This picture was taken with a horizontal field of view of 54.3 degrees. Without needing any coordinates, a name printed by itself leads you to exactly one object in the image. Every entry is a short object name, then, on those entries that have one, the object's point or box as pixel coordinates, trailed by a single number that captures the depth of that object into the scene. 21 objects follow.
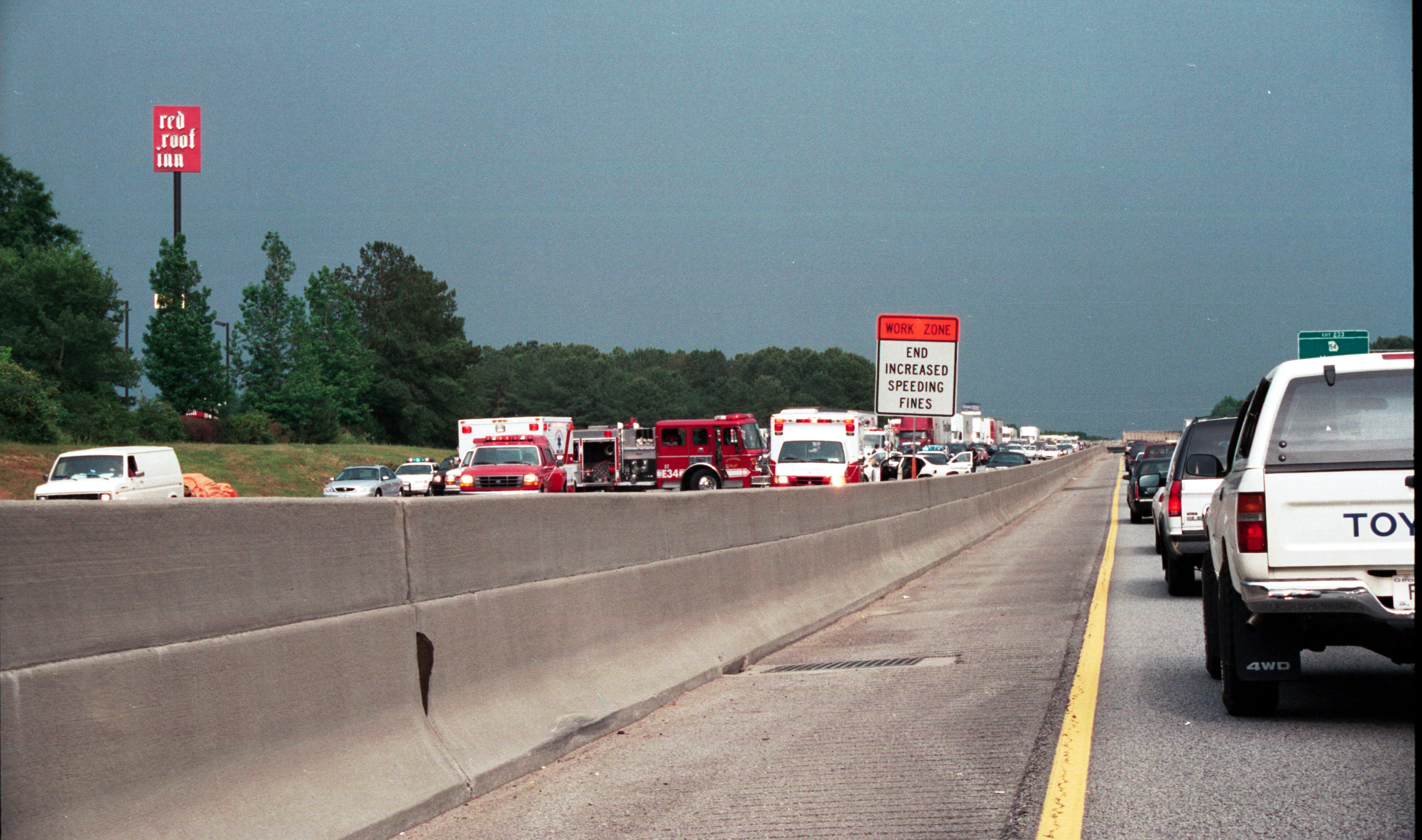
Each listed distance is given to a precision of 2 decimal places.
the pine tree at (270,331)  99.56
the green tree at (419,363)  118.12
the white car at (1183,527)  14.34
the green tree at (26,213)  87.94
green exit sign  38.88
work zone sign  24.36
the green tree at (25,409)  53.38
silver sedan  48.84
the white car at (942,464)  42.19
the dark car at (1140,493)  29.10
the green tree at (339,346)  106.62
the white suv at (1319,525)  6.86
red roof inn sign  95.88
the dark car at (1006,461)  68.44
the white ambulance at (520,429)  46.00
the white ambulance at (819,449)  38.25
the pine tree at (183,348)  82.56
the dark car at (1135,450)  48.88
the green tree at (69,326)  67.31
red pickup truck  37.12
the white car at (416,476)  52.88
